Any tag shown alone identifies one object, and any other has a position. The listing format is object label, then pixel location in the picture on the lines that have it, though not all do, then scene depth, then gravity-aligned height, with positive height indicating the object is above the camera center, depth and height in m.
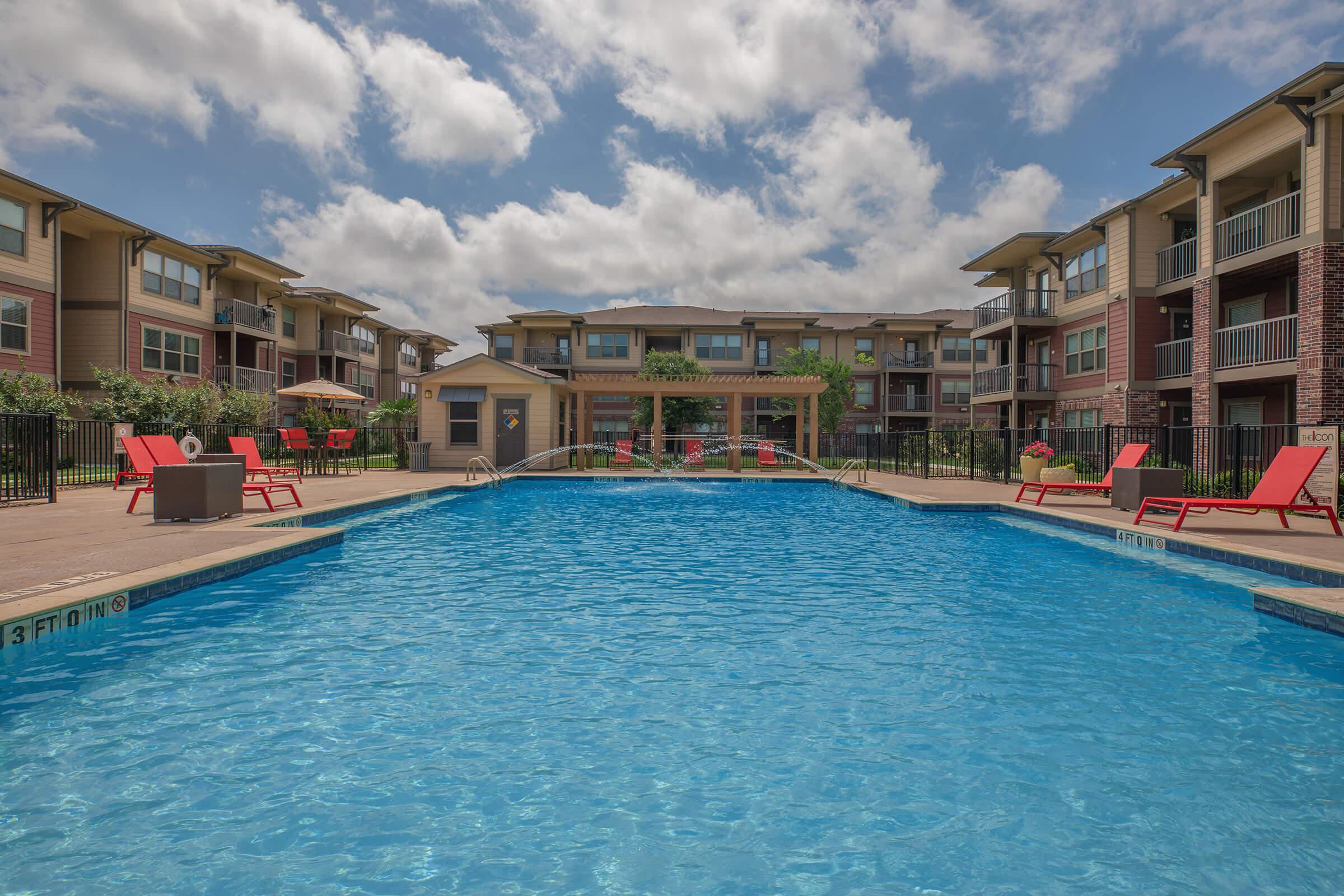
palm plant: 35.47 +1.60
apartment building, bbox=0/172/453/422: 22.02 +5.40
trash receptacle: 24.03 -0.35
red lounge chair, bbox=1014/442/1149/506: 13.84 -0.22
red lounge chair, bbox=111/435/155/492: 12.09 -0.22
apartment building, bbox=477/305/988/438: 45.69 +6.24
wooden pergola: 24.58 +2.03
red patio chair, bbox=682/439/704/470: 25.34 -0.35
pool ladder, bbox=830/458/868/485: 20.42 -0.67
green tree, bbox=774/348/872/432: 40.12 +3.77
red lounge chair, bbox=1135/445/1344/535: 10.06 -0.57
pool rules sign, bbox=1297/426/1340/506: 11.82 -0.30
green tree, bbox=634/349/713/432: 41.59 +2.43
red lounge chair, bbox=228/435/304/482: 14.74 -0.19
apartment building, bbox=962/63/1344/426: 15.38 +4.50
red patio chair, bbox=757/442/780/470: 26.95 -0.39
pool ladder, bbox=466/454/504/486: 19.88 -0.76
